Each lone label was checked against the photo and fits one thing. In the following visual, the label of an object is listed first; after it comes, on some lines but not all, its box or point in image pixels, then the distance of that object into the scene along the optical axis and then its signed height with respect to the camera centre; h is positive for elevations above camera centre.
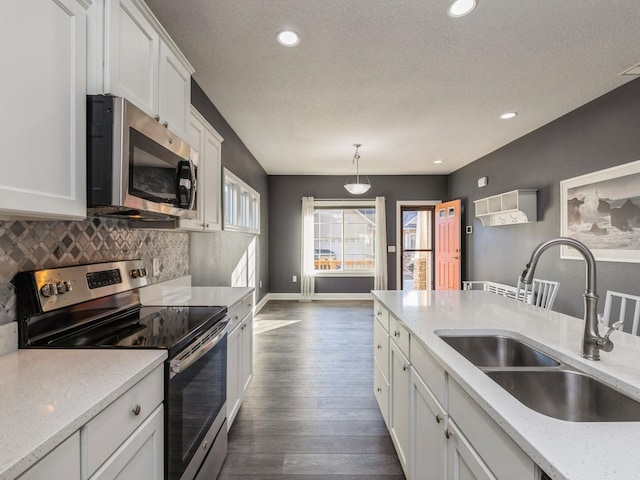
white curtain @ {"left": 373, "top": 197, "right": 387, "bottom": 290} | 6.49 +0.00
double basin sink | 0.96 -0.49
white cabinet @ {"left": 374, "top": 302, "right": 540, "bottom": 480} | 0.79 -0.61
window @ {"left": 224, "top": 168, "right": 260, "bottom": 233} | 3.70 +0.56
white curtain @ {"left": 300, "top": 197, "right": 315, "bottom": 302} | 6.52 -0.09
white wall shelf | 3.87 +0.50
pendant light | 4.76 +0.87
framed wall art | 2.68 +0.31
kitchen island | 0.62 -0.40
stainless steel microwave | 1.16 +0.34
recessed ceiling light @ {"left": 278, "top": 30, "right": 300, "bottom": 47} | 2.04 +1.36
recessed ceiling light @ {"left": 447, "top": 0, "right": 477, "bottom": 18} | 1.76 +1.35
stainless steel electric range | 1.21 -0.38
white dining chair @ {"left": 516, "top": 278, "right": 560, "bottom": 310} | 3.01 -0.47
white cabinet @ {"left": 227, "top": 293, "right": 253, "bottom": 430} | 1.99 -0.75
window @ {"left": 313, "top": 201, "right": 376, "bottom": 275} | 6.79 +0.12
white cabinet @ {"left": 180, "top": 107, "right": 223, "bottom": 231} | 2.24 +0.57
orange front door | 5.70 +0.02
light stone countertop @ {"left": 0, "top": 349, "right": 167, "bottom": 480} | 0.65 -0.39
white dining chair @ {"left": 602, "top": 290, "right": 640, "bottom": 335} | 2.71 -0.55
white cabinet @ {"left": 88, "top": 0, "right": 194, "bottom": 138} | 1.18 +0.83
